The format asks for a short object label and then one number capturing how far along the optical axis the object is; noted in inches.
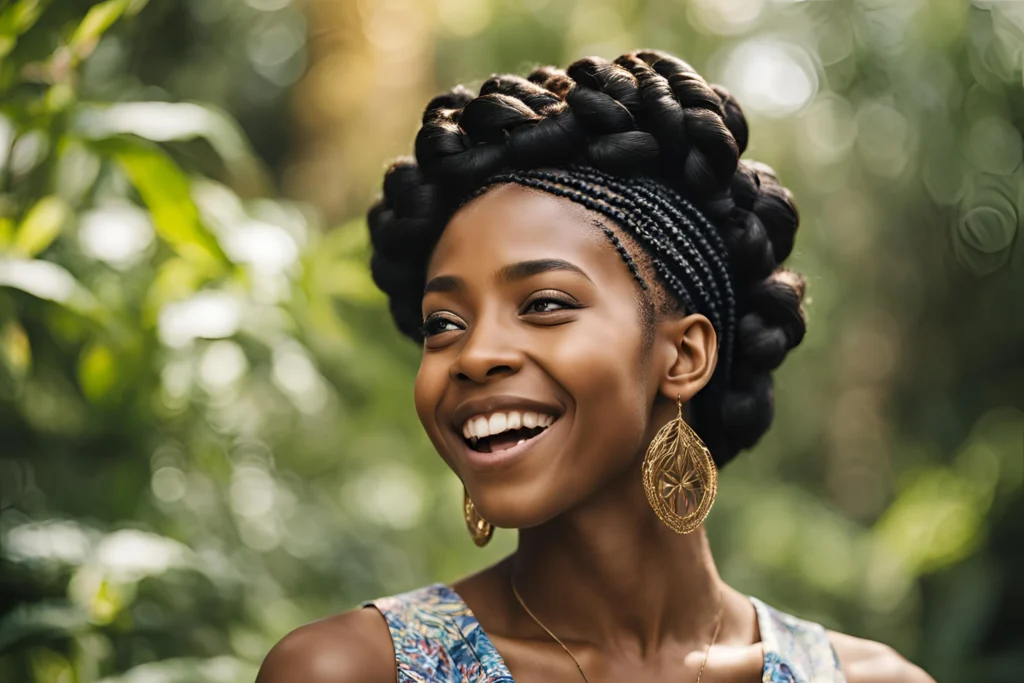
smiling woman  77.4
